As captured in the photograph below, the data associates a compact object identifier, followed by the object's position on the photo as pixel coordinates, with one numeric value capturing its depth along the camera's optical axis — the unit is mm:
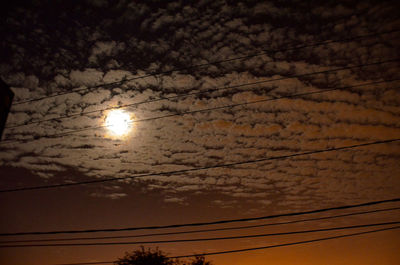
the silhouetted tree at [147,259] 34531
